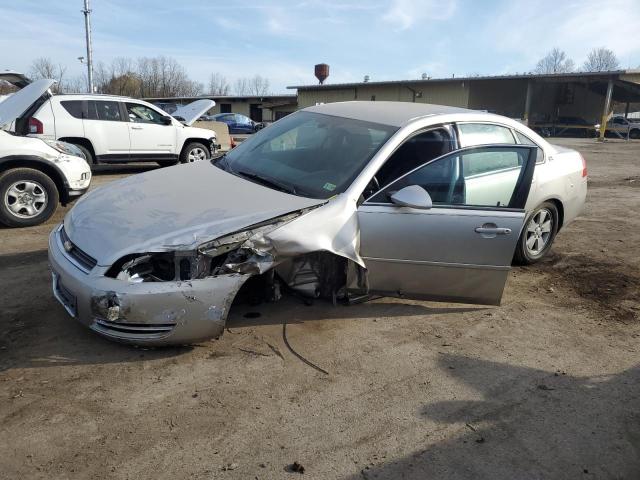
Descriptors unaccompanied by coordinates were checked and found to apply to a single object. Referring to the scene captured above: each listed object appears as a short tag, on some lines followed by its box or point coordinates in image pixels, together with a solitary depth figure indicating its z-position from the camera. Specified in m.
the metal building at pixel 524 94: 38.91
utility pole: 25.51
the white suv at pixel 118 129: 10.24
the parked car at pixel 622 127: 38.95
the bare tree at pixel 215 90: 89.05
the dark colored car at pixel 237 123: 36.41
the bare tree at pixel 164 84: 72.19
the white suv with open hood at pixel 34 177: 6.44
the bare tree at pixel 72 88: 52.42
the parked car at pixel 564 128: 41.62
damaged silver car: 3.25
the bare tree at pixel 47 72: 47.16
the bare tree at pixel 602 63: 89.11
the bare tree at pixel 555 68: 93.09
